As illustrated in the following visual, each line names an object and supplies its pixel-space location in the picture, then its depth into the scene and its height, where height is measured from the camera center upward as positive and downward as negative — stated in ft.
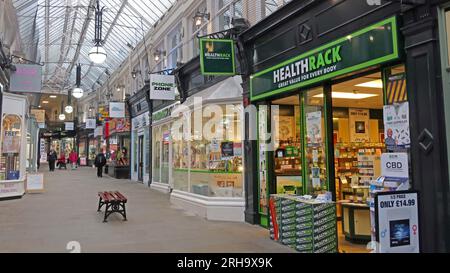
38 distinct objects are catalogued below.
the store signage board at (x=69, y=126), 132.36 +11.68
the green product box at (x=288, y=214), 21.47 -3.43
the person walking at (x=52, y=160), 103.35 -0.27
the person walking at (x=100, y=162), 82.23 -0.85
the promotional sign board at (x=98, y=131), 102.22 +7.69
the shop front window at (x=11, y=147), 45.21 +1.50
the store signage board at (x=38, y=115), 84.84 +10.07
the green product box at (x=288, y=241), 21.45 -4.98
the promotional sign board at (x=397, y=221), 14.30 -2.69
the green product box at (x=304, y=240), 20.17 -4.63
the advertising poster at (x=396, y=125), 16.85 +1.33
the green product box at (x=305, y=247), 20.17 -5.04
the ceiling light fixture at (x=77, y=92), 71.05 +12.62
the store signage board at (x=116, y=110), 73.61 +9.43
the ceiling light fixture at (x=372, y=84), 23.85 +4.54
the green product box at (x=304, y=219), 20.10 -3.50
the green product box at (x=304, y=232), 20.11 -4.22
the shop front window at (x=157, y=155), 57.98 +0.36
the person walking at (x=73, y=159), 117.19 -0.10
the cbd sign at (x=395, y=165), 16.74 -0.53
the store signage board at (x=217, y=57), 29.99 +8.11
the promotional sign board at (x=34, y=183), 50.34 -3.17
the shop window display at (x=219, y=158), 32.24 -0.17
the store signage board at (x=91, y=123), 109.70 +10.33
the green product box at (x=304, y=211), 20.13 -3.07
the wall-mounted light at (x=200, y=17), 40.00 +15.13
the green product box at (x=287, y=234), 21.44 -4.58
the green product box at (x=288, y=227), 21.40 -4.18
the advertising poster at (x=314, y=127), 23.25 +1.73
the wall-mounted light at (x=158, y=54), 57.62 +15.95
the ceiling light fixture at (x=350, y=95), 27.04 +4.35
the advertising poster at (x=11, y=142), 45.52 +2.17
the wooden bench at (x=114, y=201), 30.23 -3.48
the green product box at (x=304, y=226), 20.02 -3.85
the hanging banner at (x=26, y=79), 44.42 +9.65
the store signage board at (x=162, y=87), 45.68 +8.66
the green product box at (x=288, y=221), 21.42 -3.82
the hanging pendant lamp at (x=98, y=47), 41.19 +12.33
